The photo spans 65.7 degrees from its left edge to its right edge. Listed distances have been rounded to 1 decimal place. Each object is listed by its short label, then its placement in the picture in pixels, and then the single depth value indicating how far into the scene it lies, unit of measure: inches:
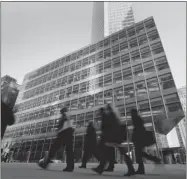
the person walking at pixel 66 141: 149.0
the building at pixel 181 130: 2658.7
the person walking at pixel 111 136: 127.7
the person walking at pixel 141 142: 132.4
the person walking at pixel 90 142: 184.4
